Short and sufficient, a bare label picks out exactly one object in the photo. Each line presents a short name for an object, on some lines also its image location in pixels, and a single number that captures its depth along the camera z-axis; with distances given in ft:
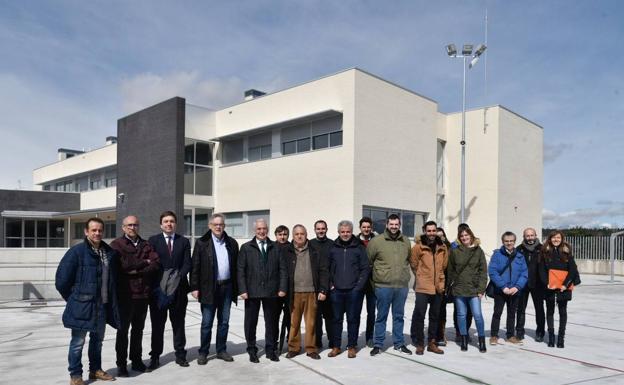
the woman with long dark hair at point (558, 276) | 26.08
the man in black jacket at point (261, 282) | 22.40
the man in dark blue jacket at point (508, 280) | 26.61
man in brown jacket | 24.48
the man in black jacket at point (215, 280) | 21.70
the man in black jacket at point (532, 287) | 27.02
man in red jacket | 19.79
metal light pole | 62.80
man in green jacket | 23.84
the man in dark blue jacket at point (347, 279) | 23.56
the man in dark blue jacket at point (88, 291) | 18.34
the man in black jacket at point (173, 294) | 20.95
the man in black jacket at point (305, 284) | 23.36
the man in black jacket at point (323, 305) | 23.73
